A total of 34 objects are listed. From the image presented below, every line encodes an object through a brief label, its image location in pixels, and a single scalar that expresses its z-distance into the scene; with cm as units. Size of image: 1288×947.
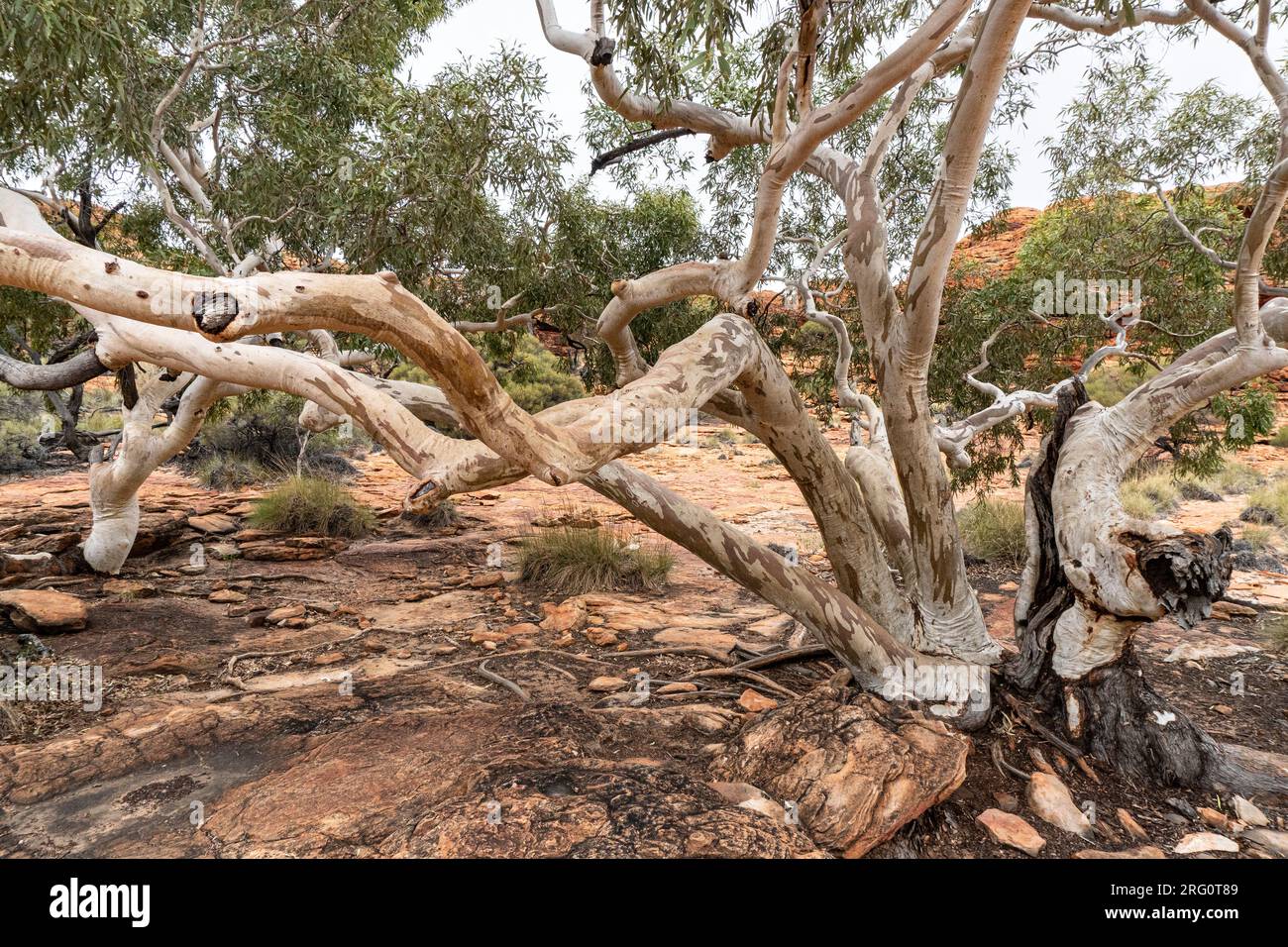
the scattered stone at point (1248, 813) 313
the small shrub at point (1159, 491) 1043
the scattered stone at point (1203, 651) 531
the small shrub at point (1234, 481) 1132
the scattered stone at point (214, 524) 801
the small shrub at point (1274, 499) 926
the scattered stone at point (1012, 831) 296
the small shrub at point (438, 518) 913
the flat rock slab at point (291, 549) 743
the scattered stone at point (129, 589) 599
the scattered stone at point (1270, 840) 295
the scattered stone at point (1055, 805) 310
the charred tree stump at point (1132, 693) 303
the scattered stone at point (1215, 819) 310
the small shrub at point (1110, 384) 1528
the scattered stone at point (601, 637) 522
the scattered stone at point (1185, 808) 316
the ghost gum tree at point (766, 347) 227
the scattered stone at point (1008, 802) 318
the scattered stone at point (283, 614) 551
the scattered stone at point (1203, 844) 295
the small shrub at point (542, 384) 1630
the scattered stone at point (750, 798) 283
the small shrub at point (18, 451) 1042
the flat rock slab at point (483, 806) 246
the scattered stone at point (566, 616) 554
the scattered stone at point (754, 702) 398
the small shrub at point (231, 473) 1032
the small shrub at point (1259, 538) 821
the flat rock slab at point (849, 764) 279
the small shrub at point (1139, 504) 946
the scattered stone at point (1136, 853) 289
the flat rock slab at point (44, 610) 486
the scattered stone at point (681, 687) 429
